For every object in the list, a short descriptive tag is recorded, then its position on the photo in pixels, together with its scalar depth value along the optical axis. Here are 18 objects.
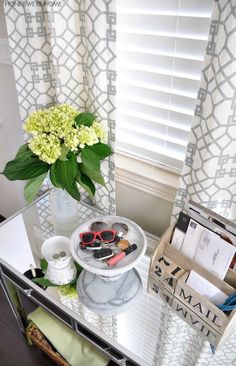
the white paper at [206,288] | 0.79
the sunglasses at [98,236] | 0.90
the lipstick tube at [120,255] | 0.86
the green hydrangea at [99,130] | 0.91
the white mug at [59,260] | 0.90
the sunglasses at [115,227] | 0.96
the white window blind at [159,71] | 0.83
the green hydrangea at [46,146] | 0.83
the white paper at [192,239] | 0.81
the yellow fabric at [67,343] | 1.17
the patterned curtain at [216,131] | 0.65
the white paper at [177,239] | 0.86
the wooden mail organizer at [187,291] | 0.76
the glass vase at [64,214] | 1.07
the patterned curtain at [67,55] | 0.85
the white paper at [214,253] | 0.76
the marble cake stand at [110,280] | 0.86
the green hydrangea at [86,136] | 0.86
